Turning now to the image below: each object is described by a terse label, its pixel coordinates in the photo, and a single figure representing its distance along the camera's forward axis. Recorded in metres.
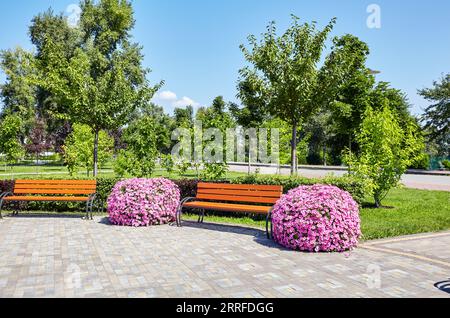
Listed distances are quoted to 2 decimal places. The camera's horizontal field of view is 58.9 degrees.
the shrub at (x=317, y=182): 10.20
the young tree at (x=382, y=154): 11.79
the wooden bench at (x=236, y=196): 8.43
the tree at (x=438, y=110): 41.50
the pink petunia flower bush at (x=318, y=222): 6.57
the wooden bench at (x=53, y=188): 10.52
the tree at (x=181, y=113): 70.69
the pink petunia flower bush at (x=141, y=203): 9.11
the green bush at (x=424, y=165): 36.50
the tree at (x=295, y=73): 12.63
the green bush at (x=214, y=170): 13.09
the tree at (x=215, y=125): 14.37
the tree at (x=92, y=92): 14.43
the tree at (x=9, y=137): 25.89
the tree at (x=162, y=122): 41.44
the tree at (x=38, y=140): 41.66
